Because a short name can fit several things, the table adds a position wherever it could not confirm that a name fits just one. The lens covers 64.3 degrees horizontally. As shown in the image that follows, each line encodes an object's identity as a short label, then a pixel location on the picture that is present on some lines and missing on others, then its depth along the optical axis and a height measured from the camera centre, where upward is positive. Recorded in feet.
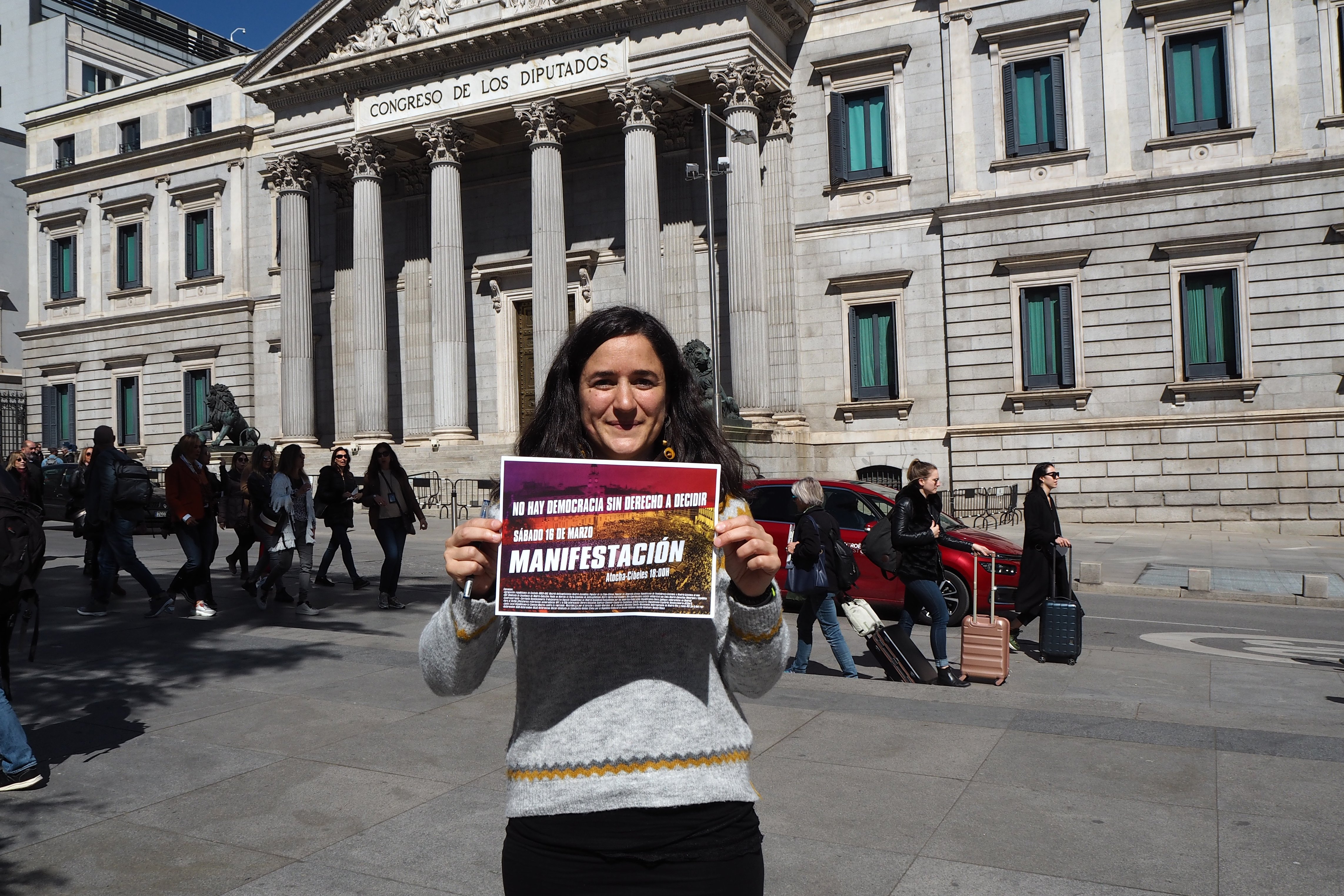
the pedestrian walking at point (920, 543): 30.76 -2.33
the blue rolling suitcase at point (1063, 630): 32.12 -5.16
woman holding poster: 7.06 -1.65
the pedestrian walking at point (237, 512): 46.88 -1.44
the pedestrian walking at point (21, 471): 55.47 +0.80
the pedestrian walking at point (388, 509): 42.37 -1.28
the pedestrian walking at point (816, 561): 29.91 -2.69
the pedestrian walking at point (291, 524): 40.88 -1.73
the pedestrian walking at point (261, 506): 41.65 -1.00
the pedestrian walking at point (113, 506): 38.99 -0.82
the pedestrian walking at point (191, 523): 38.50 -1.46
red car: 41.16 -2.96
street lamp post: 79.00 +23.25
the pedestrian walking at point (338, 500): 44.78 -0.90
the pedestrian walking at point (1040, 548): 34.47 -2.89
